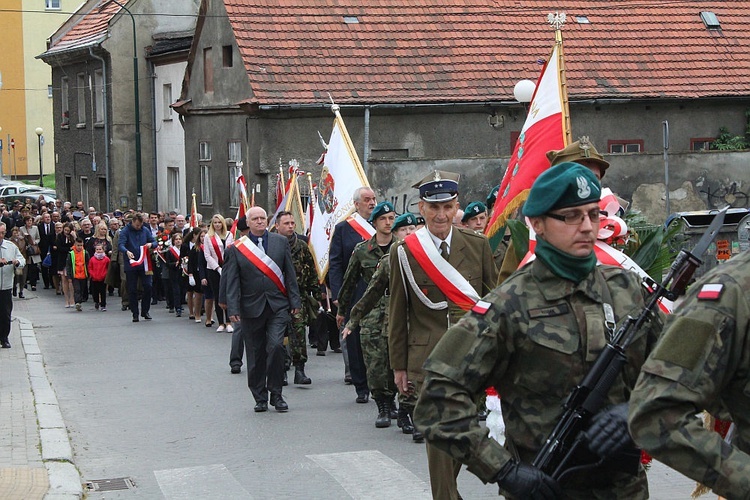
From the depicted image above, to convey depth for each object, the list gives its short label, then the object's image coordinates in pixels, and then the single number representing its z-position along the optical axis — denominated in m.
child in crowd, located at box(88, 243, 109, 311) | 23.66
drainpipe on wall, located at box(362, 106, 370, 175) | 27.20
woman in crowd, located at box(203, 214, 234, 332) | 19.34
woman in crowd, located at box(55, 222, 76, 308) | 25.86
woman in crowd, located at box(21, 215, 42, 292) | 28.23
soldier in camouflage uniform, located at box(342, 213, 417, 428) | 10.22
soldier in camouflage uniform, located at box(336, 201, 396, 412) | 10.34
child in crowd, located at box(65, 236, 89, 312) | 24.00
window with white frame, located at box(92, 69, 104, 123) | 42.84
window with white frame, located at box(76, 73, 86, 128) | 45.25
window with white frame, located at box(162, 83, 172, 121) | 39.25
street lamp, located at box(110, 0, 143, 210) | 38.00
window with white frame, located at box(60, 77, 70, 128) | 47.68
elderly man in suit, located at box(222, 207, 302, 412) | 11.40
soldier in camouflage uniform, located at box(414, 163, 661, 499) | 3.55
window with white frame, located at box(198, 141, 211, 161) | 32.78
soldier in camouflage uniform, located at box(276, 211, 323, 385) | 13.19
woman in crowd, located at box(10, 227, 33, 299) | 27.30
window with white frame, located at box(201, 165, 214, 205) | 33.16
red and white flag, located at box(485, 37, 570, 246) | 7.99
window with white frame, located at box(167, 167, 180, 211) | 38.09
